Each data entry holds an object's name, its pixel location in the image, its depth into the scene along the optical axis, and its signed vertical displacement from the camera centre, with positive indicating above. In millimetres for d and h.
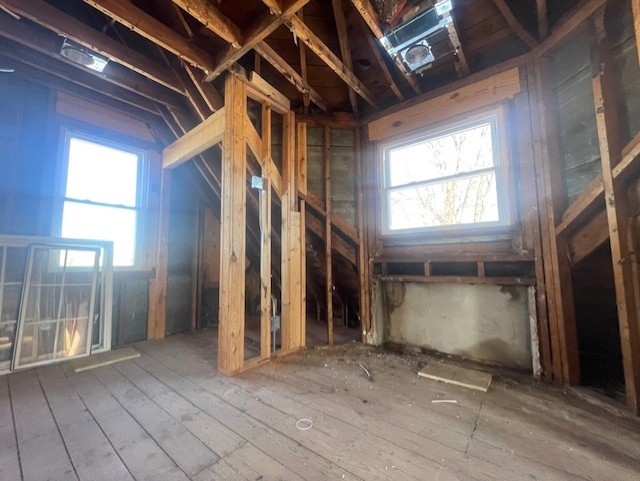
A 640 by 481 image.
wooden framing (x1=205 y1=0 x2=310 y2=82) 1758 +1659
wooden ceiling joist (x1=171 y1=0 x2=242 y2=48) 1709 +1665
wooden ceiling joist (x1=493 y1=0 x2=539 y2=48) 1954 +1814
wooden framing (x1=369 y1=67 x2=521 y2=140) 2301 +1517
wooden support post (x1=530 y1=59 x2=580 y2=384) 1985 +104
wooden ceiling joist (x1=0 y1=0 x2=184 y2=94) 1785 +1715
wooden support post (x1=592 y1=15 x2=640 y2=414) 1598 +297
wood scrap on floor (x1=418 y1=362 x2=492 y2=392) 1995 -893
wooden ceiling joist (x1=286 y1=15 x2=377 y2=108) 1901 +1721
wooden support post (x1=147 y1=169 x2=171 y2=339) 3260 -108
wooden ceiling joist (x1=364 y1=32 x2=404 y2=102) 2328 +1849
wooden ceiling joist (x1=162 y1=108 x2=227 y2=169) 2520 +1318
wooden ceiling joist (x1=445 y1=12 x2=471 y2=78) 2014 +1772
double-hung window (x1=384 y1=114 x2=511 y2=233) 2383 +808
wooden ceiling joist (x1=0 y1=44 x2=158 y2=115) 2224 +1797
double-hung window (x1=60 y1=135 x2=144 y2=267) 2791 +792
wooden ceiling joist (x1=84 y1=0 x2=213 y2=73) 1741 +1683
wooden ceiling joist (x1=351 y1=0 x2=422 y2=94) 1805 +1738
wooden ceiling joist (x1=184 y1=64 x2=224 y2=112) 2455 +1641
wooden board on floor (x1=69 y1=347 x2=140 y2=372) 2358 -870
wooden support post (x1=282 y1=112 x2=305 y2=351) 2754 +142
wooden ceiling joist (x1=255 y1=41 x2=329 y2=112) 2229 +1782
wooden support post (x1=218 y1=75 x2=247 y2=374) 2236 +284
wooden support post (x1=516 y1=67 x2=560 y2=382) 2082 +451
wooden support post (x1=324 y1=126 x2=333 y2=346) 2965 +421
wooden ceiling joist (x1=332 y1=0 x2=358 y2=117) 2180 +2003
